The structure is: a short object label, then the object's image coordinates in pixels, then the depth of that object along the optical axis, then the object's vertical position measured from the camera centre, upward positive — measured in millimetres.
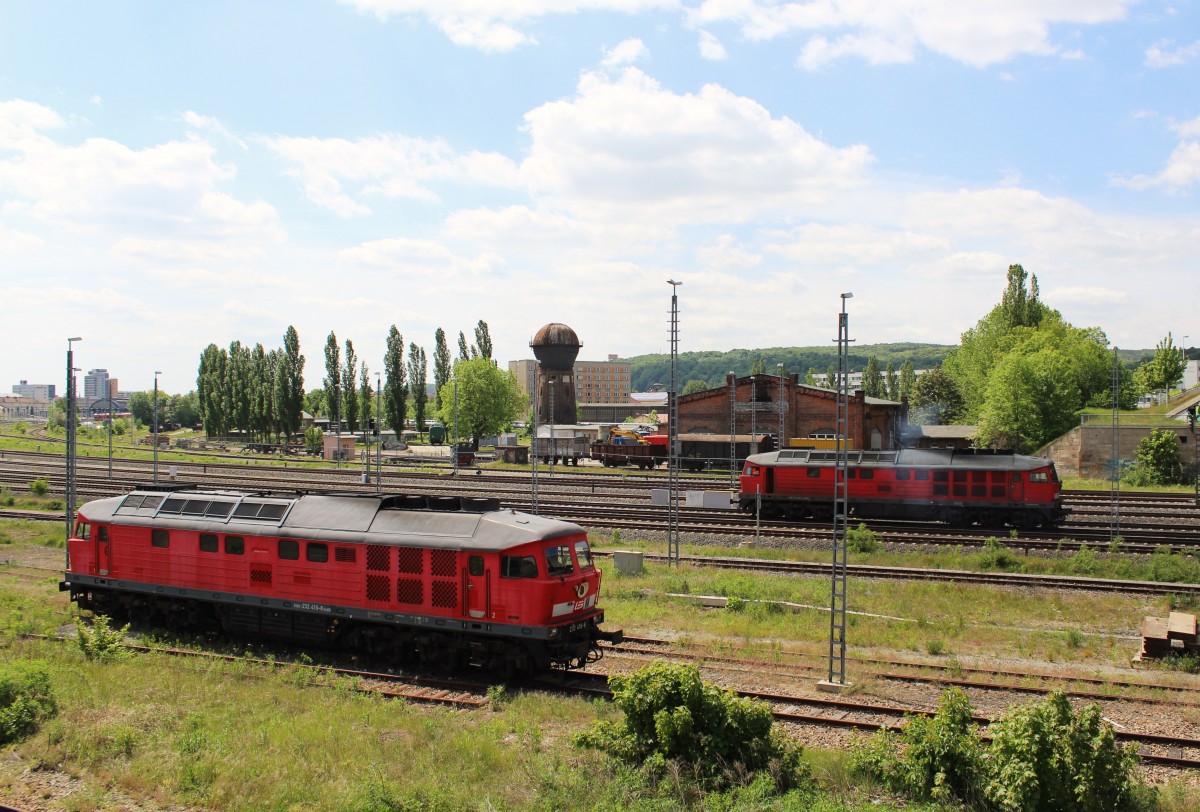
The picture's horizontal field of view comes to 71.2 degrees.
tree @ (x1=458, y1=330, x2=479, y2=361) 111125 +7201
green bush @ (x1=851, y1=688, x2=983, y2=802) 11367 -4934
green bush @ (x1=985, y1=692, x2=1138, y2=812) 10555 -4595
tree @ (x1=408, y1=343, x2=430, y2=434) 110750 +3038
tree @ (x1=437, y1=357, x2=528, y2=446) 96625 +706
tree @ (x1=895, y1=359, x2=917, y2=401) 160275 +5766
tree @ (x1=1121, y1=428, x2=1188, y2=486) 53844 -3551
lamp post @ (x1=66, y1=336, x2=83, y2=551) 29188 -1183
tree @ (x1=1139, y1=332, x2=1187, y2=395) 87375 +4299
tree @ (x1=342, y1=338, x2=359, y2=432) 101750 +1990
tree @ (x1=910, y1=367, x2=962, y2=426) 124625 +982
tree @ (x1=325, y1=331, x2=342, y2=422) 101250 +4772
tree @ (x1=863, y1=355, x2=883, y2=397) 161138 +4992
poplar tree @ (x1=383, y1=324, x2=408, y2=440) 103850 +3340
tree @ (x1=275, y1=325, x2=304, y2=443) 96562 +2004
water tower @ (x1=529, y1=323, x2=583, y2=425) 105375 +4923
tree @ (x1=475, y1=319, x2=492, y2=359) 110812 +8489
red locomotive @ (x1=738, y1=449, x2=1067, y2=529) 37094 -3714
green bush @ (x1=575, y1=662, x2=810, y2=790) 12023 -4885
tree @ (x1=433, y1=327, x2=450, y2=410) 112875 +6211
